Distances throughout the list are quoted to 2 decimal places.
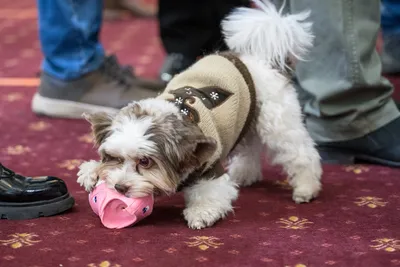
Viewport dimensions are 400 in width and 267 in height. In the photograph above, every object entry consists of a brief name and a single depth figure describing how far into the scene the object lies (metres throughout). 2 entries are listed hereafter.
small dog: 2.40
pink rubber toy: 2.42
